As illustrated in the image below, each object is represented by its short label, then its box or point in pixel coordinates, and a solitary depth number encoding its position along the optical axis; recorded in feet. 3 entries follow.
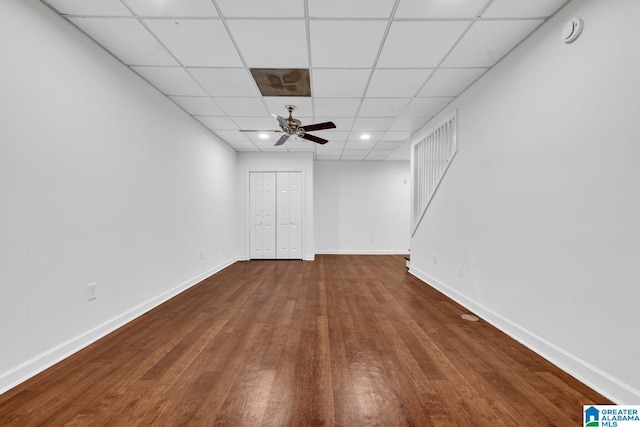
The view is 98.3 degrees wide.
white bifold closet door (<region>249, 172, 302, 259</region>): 21.63
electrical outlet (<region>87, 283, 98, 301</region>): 7.54
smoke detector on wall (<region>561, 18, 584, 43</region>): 6.00
